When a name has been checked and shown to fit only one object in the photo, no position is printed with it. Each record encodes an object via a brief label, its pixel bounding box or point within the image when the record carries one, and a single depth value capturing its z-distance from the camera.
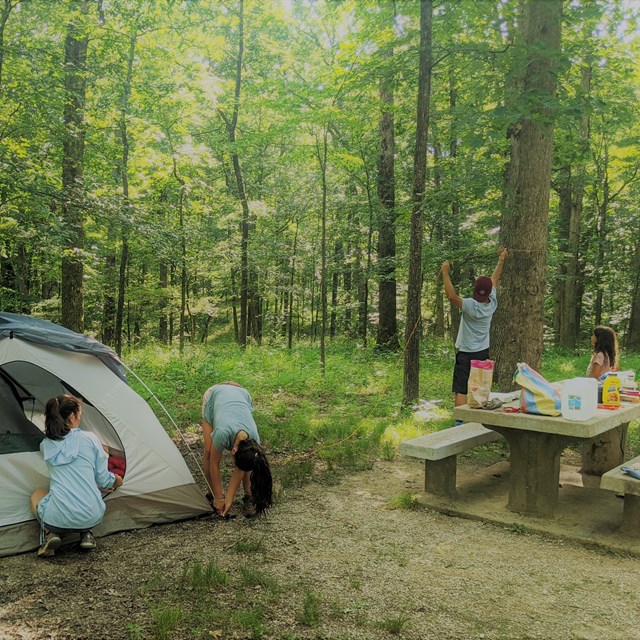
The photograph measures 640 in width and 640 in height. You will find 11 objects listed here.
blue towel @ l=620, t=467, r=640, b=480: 3.73
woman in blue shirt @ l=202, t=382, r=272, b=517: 4.32
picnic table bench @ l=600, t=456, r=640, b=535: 3.71
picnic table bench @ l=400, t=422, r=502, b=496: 4.56
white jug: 3.89
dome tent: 3.99
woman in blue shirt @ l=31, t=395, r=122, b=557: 3.73
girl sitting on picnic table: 5.46
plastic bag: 4.07
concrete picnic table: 4.06
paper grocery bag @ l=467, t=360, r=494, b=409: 4.35
